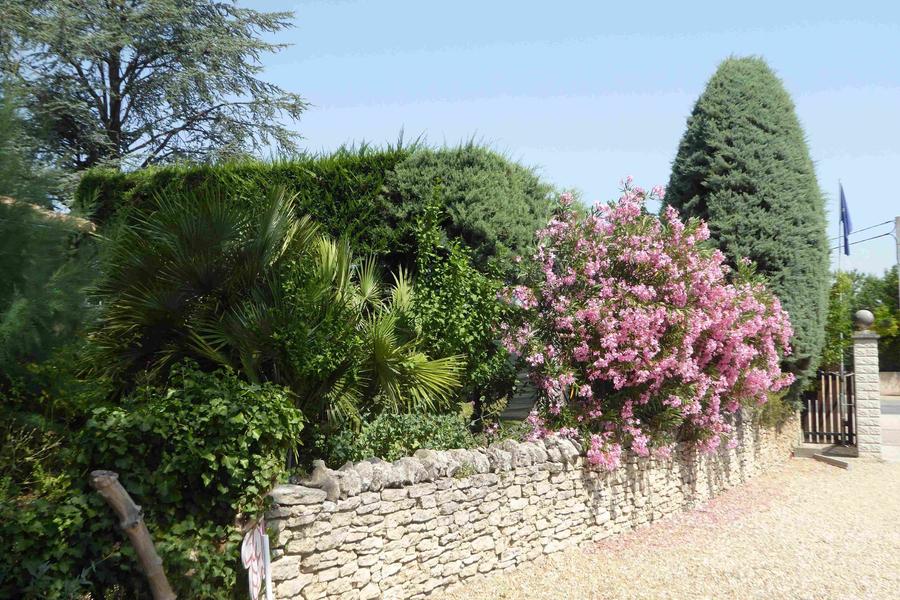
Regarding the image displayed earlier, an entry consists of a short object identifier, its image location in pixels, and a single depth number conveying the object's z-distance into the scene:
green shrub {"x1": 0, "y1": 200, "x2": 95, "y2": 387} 5.55
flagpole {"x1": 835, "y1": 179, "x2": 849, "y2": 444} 15.94
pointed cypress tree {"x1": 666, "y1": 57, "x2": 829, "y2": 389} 14.14
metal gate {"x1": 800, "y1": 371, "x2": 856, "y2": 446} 16.03
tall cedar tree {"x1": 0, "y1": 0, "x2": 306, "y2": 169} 19.31
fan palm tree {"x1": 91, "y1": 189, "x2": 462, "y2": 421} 7.47
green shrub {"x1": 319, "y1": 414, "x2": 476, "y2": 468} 7.24
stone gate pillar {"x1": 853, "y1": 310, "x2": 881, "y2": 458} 15.09
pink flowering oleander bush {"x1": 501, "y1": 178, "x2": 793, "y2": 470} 9.26
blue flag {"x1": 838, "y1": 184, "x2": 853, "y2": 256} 26.39
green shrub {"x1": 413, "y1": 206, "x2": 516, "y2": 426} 8.69
